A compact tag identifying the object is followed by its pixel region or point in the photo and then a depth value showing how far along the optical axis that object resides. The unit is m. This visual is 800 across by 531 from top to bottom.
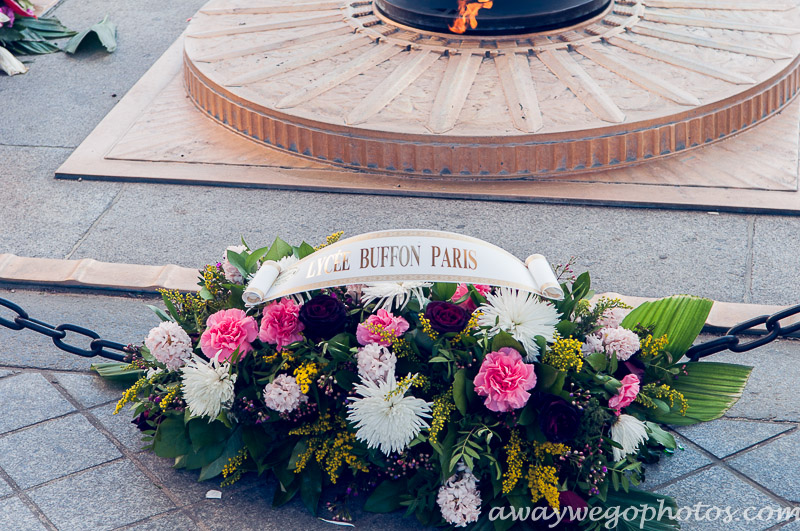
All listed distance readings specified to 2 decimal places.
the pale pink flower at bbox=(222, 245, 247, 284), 3.75
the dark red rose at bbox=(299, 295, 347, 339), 3.37
